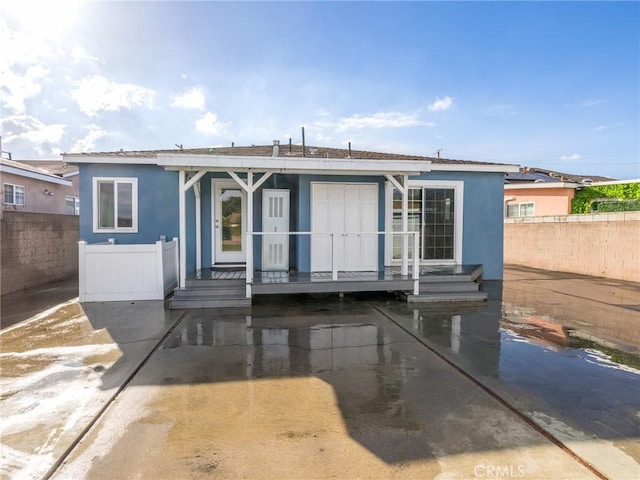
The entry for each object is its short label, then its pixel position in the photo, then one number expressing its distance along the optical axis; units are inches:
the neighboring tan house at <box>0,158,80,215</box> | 492.4
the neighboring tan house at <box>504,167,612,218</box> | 616.1
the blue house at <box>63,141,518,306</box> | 303.3
